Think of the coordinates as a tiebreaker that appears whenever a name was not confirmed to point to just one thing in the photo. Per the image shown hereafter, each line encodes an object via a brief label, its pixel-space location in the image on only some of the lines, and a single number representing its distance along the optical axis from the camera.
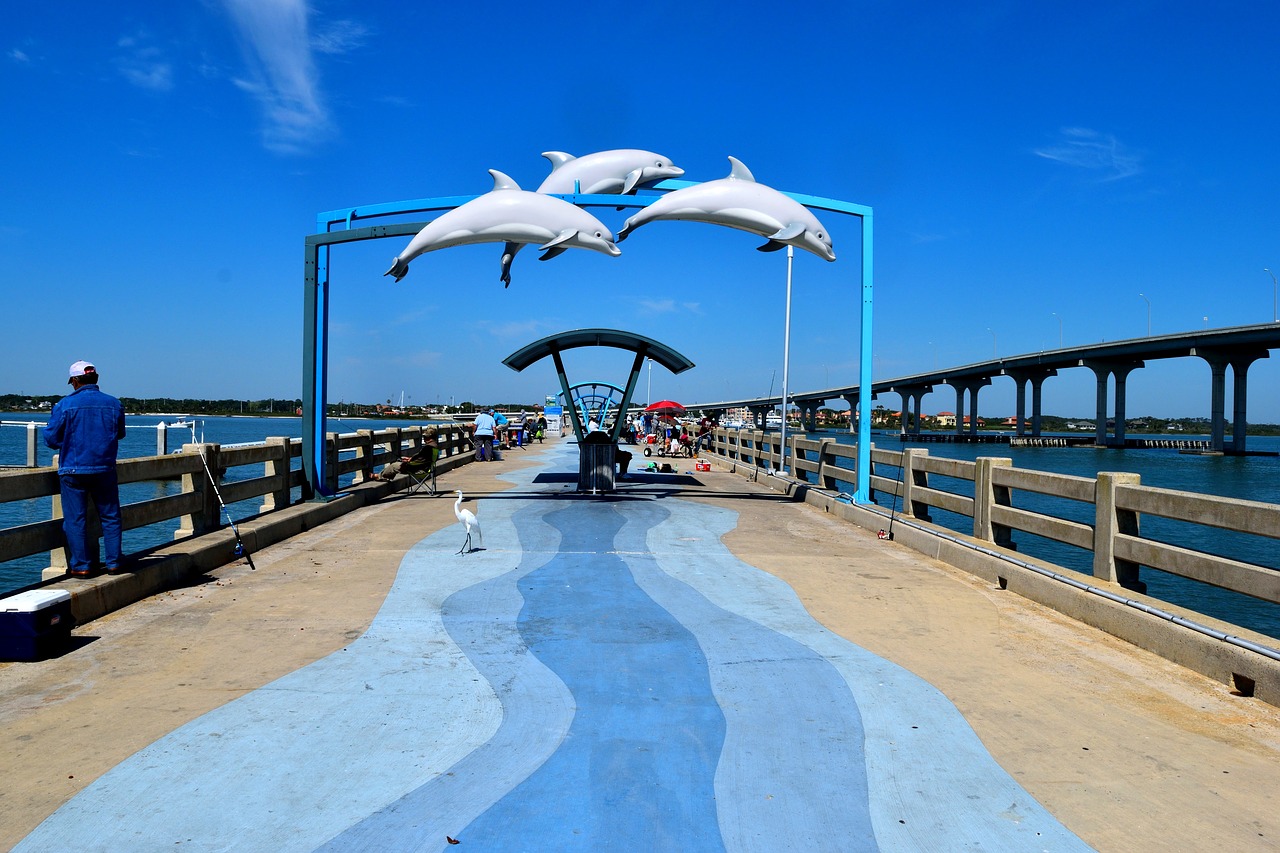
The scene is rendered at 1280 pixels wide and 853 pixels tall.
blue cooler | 5.54
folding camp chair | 16.11
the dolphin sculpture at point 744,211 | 12.91
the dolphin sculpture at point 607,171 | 13.63
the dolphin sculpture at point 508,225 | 12.70
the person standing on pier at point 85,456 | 6.70
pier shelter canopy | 16.47
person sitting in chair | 16.03
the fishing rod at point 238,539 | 9.03
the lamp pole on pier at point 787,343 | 22.88
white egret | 9.50
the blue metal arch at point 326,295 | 12.97
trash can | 15.86
